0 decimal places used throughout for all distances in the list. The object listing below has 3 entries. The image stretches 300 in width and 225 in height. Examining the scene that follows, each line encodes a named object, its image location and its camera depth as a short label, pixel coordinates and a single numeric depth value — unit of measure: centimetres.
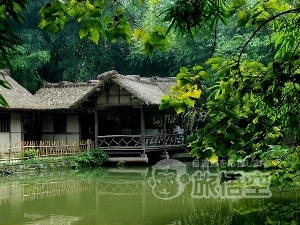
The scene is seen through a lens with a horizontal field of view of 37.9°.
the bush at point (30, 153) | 1722
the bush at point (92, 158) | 1808
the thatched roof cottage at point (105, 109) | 1869
